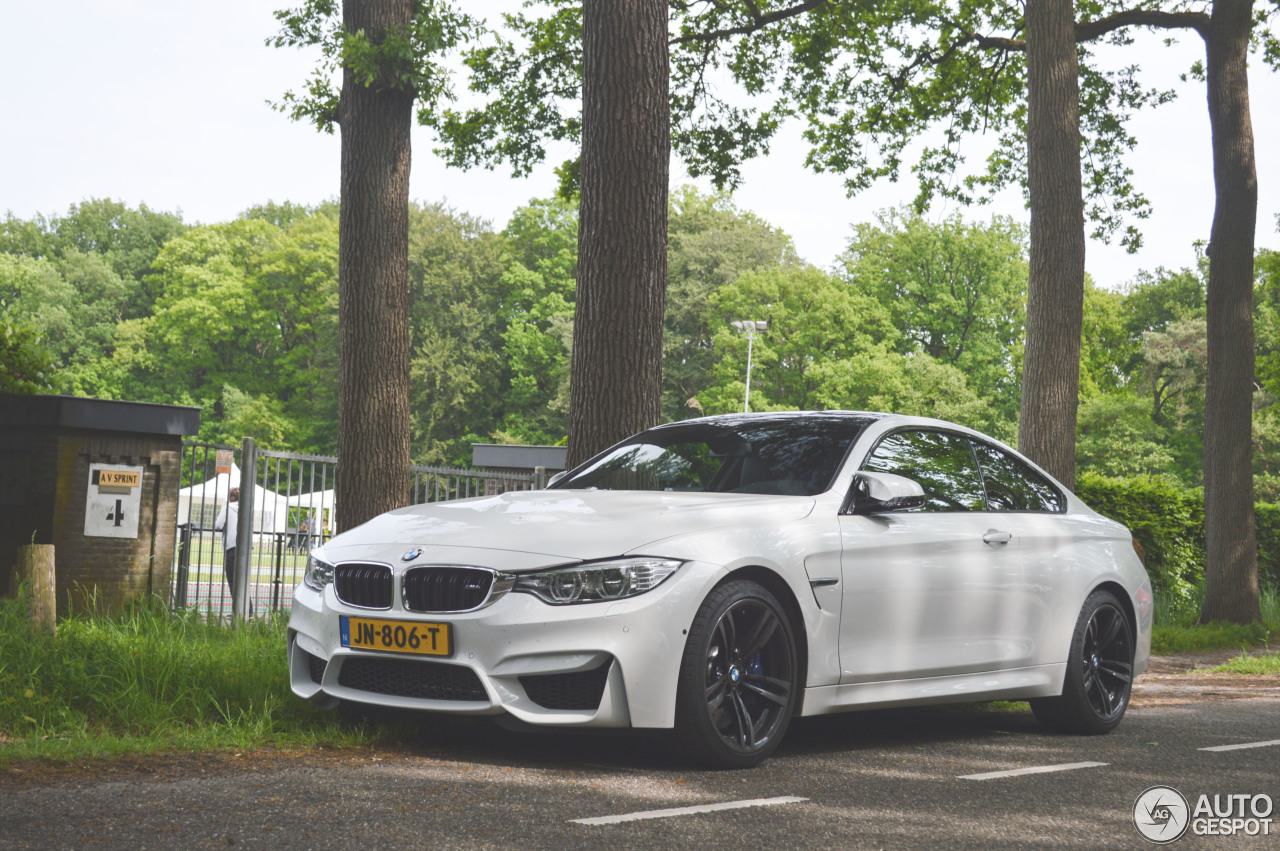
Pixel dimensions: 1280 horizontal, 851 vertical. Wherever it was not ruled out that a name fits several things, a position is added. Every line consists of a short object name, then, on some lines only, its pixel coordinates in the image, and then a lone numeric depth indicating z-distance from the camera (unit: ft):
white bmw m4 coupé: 16.19
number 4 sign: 31.99
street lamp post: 152.16
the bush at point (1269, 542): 67.72
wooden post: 23.44
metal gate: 35.55
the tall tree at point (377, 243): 35.09
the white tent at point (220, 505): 37.65
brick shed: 31.14
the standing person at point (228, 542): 37.50
